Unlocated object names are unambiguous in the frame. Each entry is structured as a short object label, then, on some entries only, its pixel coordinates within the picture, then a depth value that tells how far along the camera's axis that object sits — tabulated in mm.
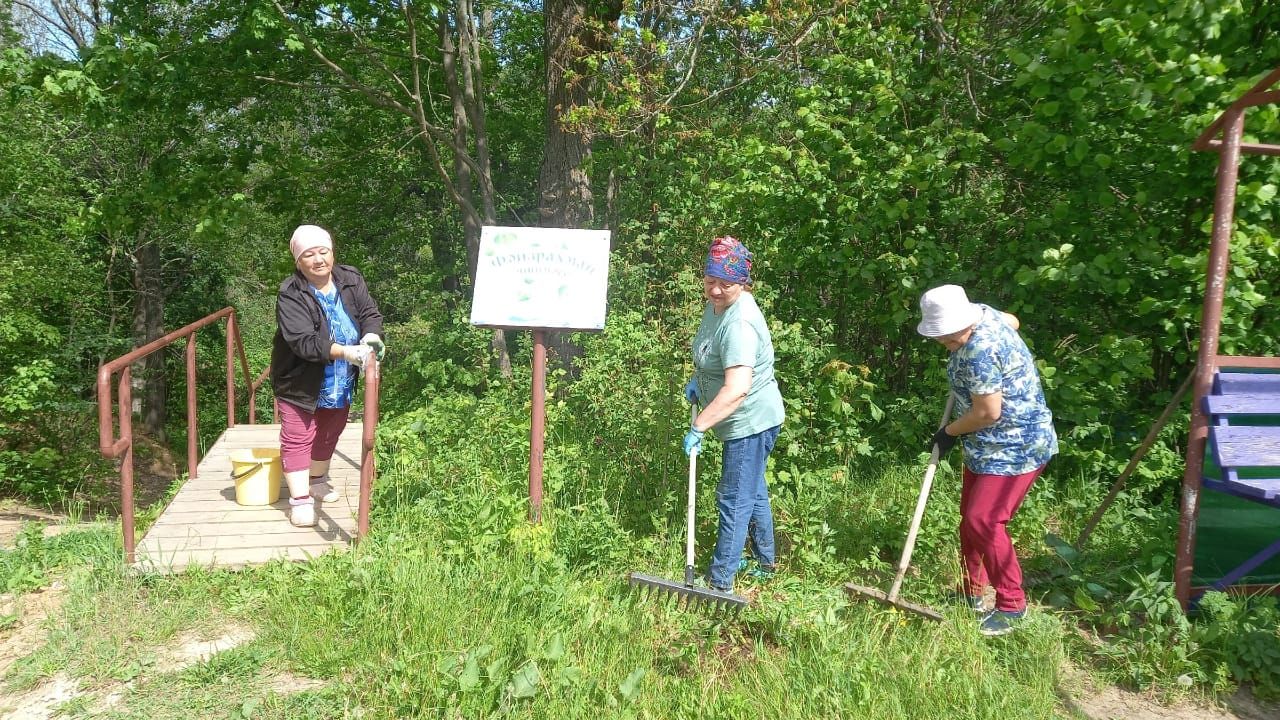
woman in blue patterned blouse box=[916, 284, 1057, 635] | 3270
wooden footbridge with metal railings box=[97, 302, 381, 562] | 3520
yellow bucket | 4621
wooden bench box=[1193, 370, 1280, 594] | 3418
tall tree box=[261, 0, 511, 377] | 8852
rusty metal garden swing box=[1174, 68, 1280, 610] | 3533
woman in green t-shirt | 3422
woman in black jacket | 4043
